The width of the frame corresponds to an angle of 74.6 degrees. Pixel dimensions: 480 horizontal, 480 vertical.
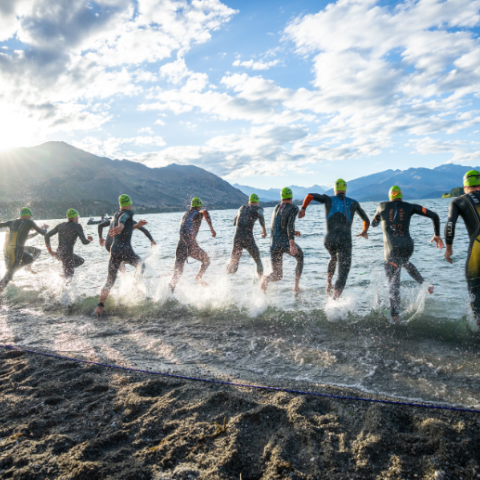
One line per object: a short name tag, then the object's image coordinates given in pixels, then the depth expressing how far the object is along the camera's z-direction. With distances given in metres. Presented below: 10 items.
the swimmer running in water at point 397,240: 6.22
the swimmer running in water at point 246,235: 8.70
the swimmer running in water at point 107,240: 8.57
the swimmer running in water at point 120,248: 7.60
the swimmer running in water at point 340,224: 6.95
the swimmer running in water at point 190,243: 8.66
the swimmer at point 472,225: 5.15
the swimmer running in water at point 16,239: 9.58
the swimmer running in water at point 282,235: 8.11
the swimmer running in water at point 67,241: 9.46
